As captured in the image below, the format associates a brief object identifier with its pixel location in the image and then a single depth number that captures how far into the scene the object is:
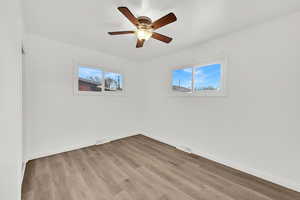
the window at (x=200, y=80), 2.45
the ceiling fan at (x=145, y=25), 1.45
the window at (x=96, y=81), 2.94
